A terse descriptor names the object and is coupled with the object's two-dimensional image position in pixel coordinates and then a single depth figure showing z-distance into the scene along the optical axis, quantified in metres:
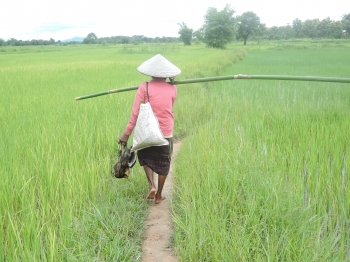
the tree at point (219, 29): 39.56
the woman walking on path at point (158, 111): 2.79
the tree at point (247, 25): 62.53
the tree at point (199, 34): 42.24
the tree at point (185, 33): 57.23
